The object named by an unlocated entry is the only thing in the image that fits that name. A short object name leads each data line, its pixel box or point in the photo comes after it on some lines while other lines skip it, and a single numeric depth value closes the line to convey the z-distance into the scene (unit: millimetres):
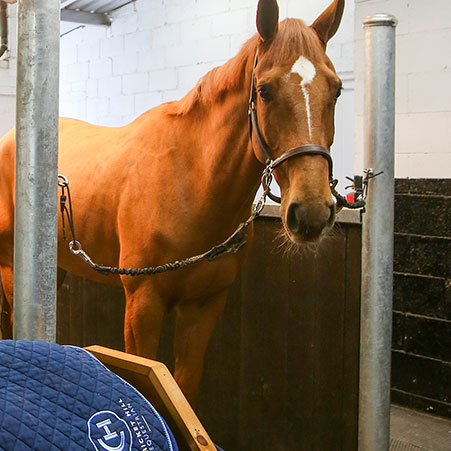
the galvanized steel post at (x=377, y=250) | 1550
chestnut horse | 1448
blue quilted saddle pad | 841
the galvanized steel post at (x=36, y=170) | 1013
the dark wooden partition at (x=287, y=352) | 1965
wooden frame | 1022
